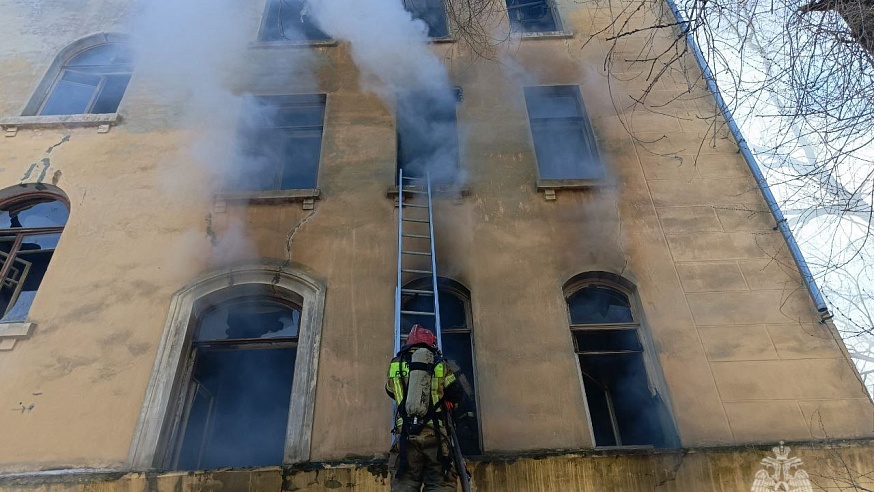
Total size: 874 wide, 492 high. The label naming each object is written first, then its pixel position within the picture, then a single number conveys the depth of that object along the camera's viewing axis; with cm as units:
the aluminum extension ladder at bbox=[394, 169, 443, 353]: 621
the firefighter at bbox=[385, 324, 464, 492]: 405
